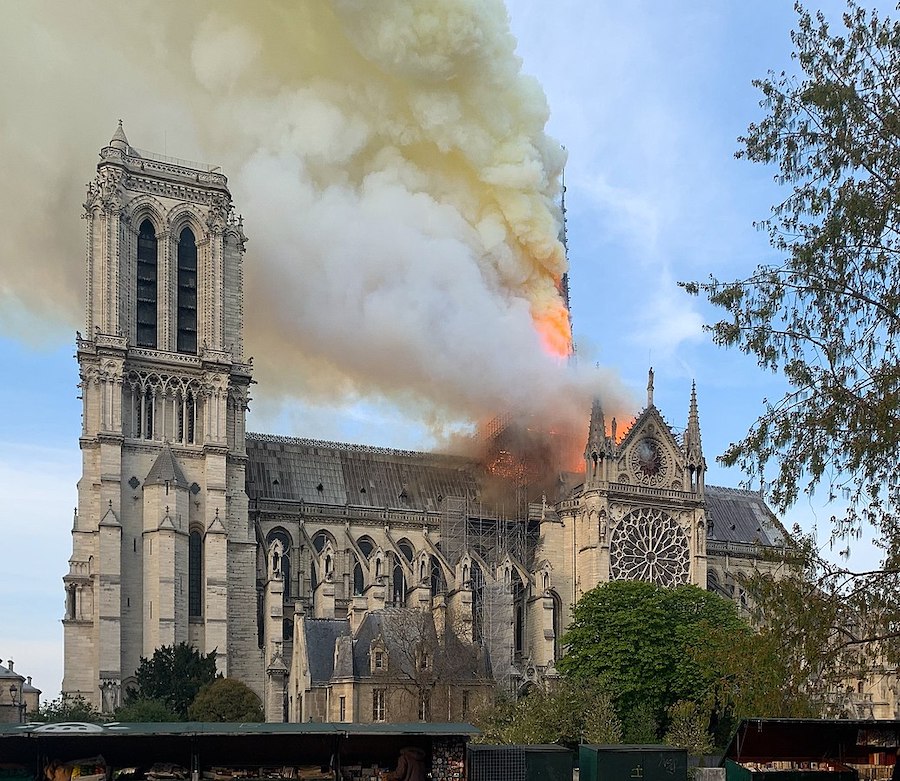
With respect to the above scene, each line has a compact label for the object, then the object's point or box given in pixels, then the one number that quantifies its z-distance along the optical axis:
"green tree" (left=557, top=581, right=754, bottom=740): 63.47
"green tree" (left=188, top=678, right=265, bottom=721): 60.97
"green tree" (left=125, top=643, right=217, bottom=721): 65.00
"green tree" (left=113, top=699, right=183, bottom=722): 59.62
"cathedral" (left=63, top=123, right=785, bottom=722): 70.38
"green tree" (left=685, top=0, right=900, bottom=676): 24.22
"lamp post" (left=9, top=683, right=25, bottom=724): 68.12
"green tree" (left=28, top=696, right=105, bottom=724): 60.84
